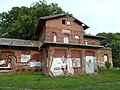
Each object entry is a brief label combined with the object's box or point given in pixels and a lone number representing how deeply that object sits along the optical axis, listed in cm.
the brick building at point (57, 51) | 1178
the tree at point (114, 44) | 2222
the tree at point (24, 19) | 2060
